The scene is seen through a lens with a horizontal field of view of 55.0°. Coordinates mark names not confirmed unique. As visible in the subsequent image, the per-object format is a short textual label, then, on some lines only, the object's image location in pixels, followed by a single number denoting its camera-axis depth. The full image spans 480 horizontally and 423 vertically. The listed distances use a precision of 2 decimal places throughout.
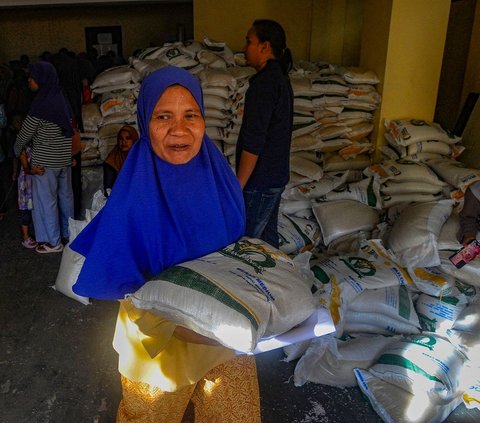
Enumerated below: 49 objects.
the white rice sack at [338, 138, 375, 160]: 3.71
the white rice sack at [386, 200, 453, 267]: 2.45
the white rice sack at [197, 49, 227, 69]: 3.92
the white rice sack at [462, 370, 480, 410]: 1.89
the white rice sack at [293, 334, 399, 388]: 2.04
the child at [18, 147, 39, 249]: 3.27
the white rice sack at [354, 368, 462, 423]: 1.78
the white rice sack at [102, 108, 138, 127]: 3.94
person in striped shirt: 3.11
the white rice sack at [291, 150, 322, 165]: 3.68
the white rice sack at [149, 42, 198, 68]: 3.94
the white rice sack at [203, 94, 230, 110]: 3.75
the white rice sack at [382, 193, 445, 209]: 2.98
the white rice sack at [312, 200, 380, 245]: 2.99
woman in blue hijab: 1.15
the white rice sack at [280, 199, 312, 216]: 3.30
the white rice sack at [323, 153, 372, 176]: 3.69
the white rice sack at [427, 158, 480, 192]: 2.89
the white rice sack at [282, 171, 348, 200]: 3.30
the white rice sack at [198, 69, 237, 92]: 3.67
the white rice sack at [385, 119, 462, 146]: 3.32
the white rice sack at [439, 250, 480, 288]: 2.35
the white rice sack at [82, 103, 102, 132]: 3.97
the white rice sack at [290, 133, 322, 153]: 3.64
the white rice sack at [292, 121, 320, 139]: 3.64
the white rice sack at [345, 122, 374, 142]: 3.68
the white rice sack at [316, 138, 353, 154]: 3.67
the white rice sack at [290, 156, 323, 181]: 3.39
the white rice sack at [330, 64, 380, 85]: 3.57
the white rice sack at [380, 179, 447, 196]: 3.04
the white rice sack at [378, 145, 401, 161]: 3.46
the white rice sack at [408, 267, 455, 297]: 2.31
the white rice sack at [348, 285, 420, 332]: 2.25
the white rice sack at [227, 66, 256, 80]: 3.76
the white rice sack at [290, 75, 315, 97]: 3.61
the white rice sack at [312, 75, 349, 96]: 3.62
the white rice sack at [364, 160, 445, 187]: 3.07
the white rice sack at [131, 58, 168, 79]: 3.92
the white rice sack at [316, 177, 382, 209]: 3.13
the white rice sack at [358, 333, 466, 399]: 1.82
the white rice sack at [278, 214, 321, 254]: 3.01
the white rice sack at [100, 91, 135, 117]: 3.90
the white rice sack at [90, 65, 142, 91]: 3.88
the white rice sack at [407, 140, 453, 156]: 3.34
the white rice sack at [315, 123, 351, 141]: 3.67
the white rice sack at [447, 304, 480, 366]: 2.07
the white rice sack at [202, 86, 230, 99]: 3.71
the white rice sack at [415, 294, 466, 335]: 2.22
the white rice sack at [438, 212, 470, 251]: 2.46
